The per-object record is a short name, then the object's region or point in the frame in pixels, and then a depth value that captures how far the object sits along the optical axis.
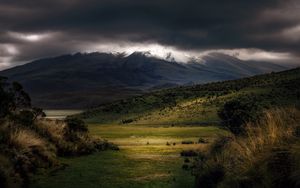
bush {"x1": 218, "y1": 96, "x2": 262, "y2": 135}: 27.45
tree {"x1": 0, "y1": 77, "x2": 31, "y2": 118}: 28.48
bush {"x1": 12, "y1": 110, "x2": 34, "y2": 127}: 28.99
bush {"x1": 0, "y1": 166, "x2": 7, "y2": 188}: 17.12
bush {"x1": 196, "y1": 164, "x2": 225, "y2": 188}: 16.69
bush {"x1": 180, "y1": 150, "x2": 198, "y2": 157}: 32.56
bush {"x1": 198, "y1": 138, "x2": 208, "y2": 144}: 42.92
